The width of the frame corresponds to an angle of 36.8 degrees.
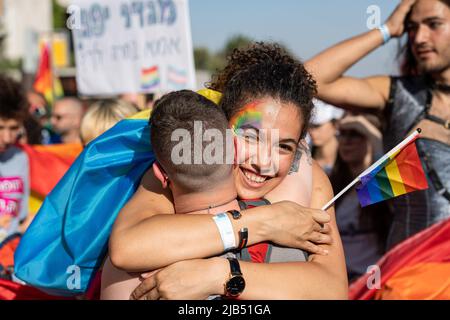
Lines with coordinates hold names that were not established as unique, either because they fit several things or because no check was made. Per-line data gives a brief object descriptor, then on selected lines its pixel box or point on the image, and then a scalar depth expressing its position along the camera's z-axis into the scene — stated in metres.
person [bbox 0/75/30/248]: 4.35
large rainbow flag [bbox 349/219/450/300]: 2.77
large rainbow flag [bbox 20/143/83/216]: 4.36
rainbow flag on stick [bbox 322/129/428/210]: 2.27
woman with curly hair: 1.84
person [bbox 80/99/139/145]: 3.62
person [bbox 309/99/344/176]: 6.16
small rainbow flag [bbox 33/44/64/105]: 9.40
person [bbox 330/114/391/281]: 4.61
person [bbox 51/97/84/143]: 6.57
